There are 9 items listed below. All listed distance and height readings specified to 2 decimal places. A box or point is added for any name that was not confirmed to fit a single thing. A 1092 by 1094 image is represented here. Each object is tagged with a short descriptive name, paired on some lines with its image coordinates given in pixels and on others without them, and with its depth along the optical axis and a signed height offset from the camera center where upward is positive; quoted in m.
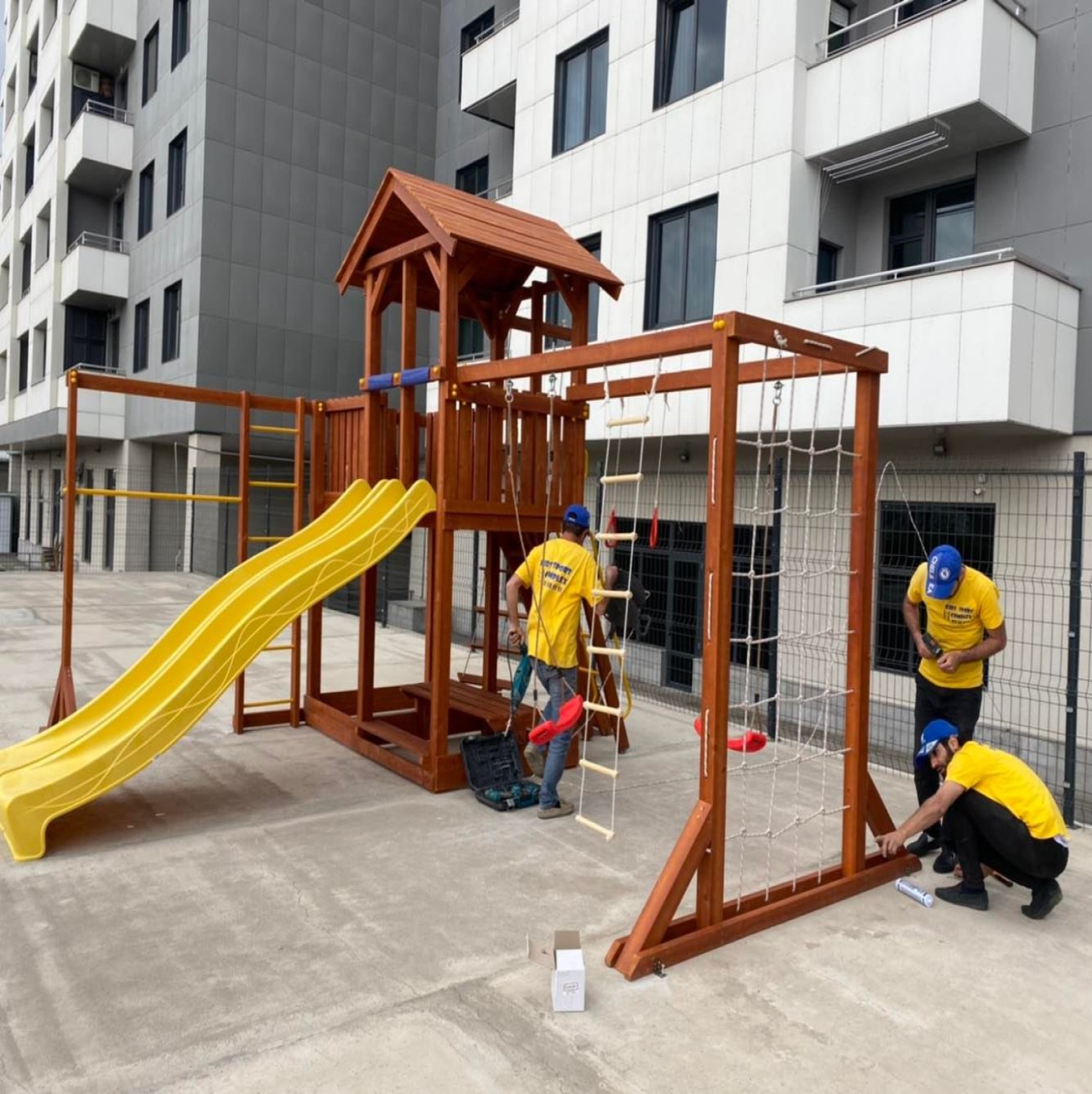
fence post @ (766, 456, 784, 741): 7.94 -0.57
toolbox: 5.85 -1.68
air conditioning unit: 24.23 +11.38
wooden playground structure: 4.02 +0.42
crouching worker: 4.29 -1.33
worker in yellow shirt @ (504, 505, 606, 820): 5.62 -0.53
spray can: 4.56 -1.79
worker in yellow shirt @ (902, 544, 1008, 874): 5.04 -0.56
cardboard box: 3.40 -1.67
